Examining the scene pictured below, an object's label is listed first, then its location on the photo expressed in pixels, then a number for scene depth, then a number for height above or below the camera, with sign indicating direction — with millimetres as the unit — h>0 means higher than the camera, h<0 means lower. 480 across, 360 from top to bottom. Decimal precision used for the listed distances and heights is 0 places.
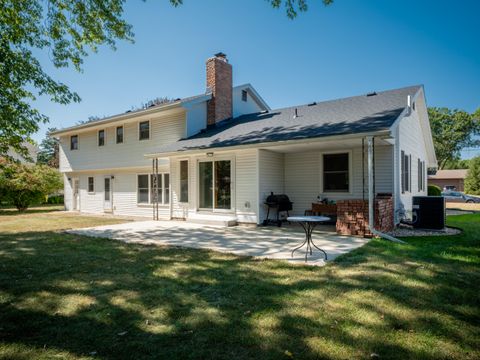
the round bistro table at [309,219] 5785 -725
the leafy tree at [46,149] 50000 +5954
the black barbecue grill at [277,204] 10773 -811
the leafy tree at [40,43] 8555 +4440
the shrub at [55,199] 28781 -1450
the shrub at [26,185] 18922 -56
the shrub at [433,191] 18391 -609
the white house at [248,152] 10039 +1181
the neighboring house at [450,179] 45719 +270
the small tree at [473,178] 35750 +311
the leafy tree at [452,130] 44438 +7631
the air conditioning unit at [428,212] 9883 -1027
